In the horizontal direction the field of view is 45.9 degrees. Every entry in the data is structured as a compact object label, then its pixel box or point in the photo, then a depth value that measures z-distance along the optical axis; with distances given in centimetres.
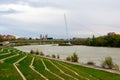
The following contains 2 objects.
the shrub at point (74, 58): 2261
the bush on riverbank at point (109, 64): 1681
